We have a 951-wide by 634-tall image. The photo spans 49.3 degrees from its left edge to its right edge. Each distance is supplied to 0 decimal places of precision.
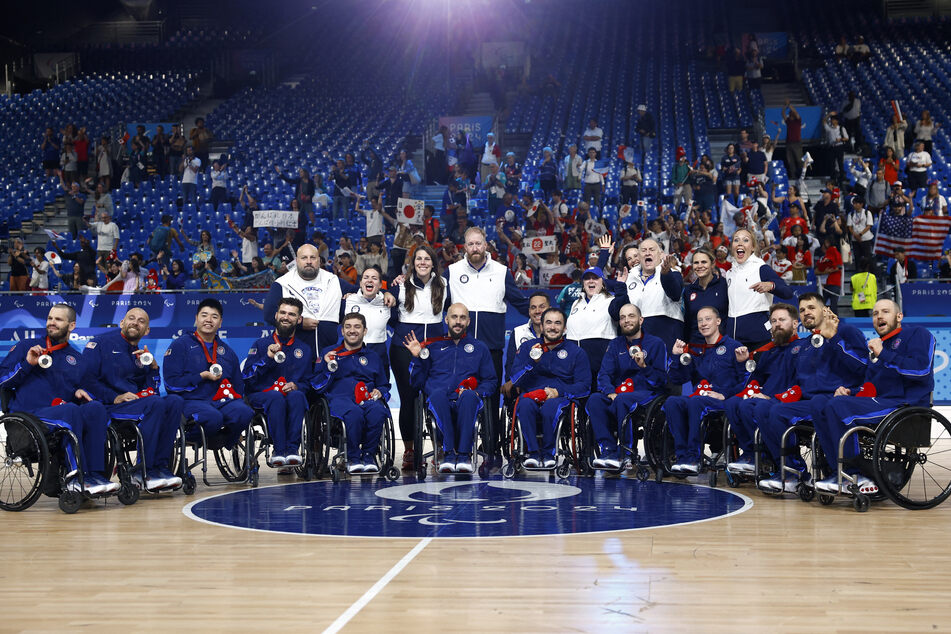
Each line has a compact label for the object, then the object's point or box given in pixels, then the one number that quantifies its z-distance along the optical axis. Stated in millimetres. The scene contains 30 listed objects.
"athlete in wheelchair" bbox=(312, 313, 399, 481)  7445
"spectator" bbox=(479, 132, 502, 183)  17141
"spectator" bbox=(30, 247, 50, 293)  15388
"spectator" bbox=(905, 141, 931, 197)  15219
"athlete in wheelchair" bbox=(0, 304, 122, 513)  6297
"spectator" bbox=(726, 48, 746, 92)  20734
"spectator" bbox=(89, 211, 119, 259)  16469
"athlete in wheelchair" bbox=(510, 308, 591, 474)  7555
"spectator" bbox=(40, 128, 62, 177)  20344
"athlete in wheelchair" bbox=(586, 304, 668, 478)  7469
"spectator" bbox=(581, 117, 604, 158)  17500
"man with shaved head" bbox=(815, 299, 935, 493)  6102
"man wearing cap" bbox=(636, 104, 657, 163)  17828
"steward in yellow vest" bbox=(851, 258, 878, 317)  12297
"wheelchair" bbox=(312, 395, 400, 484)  7508
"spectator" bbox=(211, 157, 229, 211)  17641
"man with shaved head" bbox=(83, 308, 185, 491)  6766
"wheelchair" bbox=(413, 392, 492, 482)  7465
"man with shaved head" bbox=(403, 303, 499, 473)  7430
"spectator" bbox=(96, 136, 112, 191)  19156
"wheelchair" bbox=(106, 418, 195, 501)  6691
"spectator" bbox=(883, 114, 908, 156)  16281
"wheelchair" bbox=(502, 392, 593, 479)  7656
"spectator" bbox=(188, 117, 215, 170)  19547
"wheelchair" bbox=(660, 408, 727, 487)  7305
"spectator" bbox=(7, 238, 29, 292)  15414
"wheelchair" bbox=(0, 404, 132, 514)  6223
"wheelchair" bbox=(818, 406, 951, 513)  5961
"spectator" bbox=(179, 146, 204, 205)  18141
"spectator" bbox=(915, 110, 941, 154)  16375
